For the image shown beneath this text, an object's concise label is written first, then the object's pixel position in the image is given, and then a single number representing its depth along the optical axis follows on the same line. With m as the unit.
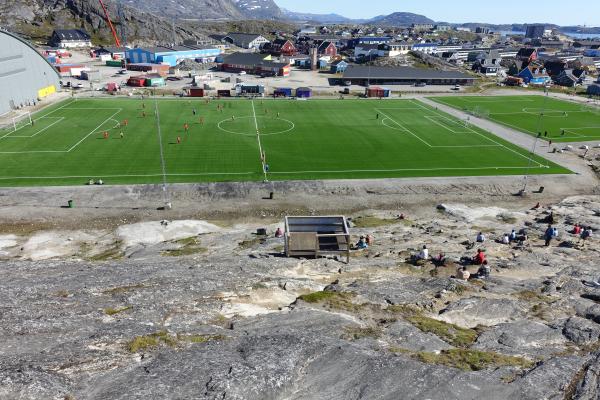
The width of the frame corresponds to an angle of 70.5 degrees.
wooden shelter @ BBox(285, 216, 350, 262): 37.91
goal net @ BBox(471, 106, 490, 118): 104.79
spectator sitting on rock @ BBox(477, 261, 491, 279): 33.31
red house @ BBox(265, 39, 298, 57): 197.75
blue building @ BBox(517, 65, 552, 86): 162.75
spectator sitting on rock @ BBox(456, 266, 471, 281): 33.00
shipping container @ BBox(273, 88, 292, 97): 120.25
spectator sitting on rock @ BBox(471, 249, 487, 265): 36.03
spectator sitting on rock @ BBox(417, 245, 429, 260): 37.50
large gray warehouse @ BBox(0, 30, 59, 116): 93.56
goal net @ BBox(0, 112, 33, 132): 81.94
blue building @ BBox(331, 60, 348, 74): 170.38
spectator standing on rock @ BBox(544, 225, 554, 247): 42.87
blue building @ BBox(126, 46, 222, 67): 165.88
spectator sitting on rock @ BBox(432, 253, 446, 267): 36.50
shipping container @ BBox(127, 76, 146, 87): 130.12
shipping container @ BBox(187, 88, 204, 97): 118.06
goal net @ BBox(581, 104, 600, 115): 112.19
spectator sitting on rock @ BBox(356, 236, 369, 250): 41.69
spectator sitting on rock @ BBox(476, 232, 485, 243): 43.06
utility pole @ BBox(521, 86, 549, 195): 62.38
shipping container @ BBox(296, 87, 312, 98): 120.12
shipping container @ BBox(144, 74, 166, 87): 130.79
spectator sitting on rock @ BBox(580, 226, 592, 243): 43.47
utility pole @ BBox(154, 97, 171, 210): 53.69
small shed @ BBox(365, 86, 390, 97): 123.69
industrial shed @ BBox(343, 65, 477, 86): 142.75
